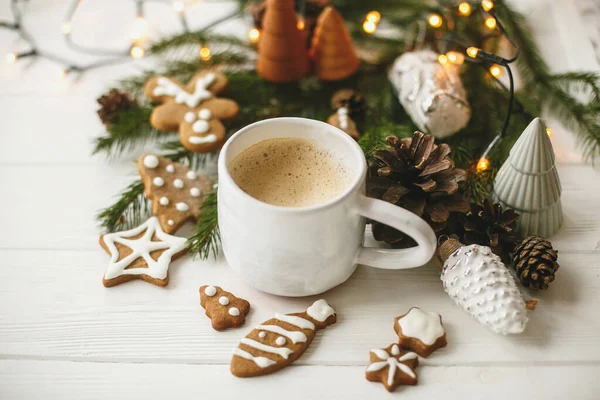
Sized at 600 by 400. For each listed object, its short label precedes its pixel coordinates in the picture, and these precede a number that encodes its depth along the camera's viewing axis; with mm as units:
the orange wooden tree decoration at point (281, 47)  1135
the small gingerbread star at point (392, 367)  746
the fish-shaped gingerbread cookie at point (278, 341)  763
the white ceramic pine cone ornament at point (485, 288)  776
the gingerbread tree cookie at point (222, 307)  812
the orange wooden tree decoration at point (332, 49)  1165
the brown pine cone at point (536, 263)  829
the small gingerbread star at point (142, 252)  877
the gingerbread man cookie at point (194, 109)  1045
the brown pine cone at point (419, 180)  858
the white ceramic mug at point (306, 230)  742
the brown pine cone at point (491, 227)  874
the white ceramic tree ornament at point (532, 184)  854
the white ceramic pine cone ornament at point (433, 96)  1022
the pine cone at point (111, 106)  1147
